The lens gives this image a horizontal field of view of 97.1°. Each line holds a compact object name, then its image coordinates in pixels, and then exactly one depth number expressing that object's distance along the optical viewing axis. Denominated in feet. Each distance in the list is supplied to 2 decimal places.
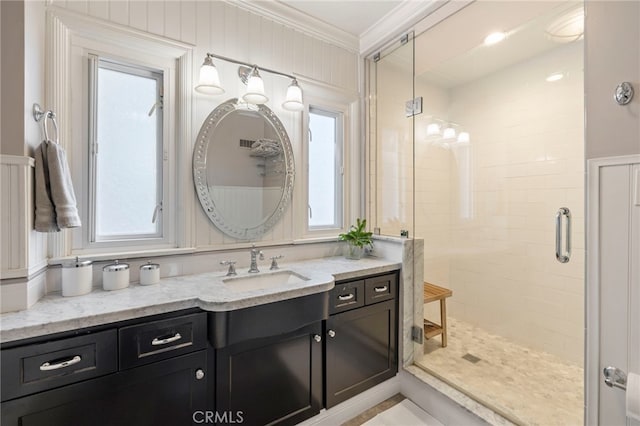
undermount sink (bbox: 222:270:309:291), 5.58
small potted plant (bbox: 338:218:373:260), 7.30
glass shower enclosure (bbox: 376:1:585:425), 6.63
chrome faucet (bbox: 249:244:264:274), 5.97
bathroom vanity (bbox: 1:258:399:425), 3.27
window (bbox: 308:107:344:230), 7.72
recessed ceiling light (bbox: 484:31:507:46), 7.24
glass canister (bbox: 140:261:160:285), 4.95
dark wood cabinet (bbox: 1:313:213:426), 3.16
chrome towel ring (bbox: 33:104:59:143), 4.13
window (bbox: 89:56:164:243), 5.09
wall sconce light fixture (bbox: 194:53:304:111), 5.51
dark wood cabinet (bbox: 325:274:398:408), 5.63
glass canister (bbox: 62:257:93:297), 4.29
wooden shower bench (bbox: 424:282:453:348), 7.51
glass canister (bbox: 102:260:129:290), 4.59
